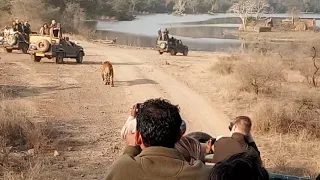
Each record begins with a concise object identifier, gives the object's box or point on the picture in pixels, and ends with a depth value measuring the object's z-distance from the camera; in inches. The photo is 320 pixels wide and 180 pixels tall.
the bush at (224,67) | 805.9
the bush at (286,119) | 411.7
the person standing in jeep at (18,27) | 1039.0
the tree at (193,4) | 5211.6
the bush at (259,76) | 607.2
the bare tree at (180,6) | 4728.3
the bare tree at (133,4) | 3867.1
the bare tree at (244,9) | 3062.0
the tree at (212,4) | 5478.3
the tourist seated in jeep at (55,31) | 901.0
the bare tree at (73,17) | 1892.2
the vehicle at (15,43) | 1023.6
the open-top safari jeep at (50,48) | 866.1
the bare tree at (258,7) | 3209.9
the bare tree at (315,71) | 682.2
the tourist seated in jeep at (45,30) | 921.5
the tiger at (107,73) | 663.1
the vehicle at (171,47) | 1226.0
